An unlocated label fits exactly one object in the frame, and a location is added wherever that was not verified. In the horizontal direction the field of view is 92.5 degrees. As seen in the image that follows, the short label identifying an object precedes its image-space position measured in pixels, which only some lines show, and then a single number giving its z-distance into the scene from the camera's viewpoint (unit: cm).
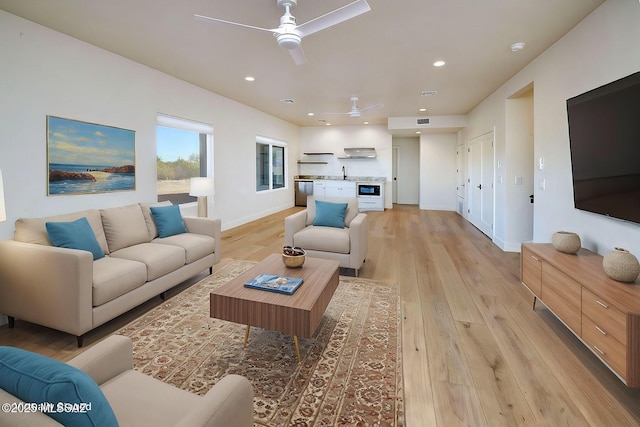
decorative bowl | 259
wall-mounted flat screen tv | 212
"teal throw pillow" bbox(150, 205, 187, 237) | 355
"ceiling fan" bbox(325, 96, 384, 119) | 592
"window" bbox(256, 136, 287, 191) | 778
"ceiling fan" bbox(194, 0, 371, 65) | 215
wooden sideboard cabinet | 162
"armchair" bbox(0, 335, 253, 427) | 94
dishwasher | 981
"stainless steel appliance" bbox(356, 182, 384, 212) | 930
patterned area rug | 168
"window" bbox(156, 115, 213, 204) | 477
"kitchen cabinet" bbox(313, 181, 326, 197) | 974
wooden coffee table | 192
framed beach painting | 316
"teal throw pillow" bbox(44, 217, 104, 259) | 249
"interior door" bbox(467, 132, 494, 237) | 571
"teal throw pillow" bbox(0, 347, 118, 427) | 65
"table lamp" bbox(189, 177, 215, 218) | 442
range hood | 950
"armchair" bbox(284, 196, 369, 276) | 365
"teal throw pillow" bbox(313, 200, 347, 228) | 410
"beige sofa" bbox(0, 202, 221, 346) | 219
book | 215
